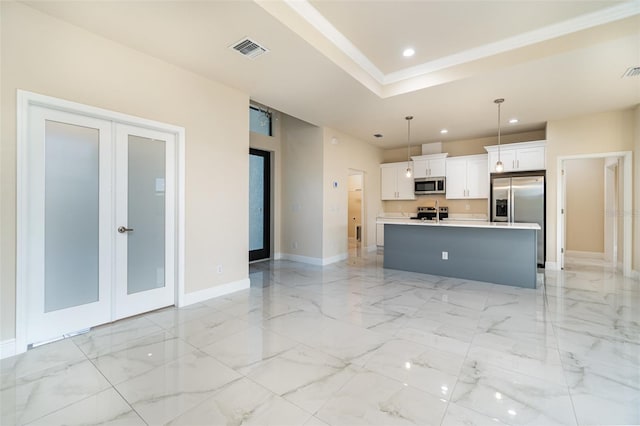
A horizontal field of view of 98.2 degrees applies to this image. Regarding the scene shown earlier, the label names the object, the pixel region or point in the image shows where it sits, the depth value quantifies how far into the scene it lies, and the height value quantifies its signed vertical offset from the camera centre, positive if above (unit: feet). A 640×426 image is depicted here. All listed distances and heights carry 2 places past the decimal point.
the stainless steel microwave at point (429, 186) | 23.03 +2.37
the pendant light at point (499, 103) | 14.33 +4.32
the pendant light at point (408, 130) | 17.18 +6.03
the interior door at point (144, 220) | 9.91 -0.27
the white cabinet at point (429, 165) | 23.00 +4.09
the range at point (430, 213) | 23.77 +0.04
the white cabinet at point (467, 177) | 21.39 +2.91
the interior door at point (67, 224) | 8.08 -0.33
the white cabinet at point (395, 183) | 24.69 +2.79
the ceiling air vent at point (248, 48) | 9.36 +5.78
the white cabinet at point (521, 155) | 18.42 +4.01
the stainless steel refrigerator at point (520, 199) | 18.20 +1.00
